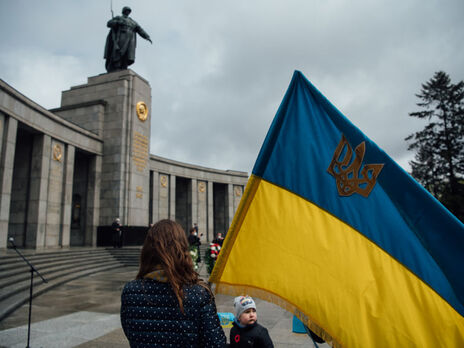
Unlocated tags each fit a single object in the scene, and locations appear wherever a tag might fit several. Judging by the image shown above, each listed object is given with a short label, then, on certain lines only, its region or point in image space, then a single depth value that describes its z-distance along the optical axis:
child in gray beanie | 2.79
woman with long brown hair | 1.70
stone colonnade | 16.40
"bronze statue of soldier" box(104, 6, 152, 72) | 23.66
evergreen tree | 32.59
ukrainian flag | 2.21
